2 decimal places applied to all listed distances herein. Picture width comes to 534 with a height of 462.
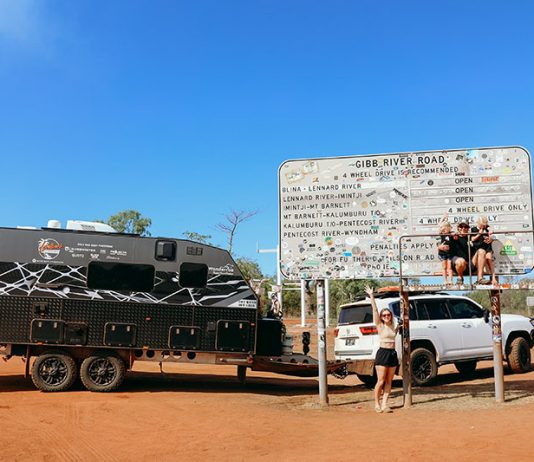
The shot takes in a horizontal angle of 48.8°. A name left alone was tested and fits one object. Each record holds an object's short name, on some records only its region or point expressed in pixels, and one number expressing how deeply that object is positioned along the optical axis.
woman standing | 9.84
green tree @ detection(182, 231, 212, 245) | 37.75
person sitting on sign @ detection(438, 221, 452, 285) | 10.70
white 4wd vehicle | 12.32
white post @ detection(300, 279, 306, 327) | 33.22
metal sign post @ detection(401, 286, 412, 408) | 10.40
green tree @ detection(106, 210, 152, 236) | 45.89
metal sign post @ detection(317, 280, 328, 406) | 10.95
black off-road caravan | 11.33
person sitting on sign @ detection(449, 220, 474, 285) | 10.60
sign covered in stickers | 10.88
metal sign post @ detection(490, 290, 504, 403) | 10.45
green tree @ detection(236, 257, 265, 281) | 39.25
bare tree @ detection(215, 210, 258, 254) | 36.06
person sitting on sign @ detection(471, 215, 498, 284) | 10.48
